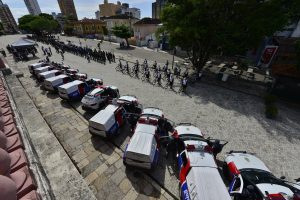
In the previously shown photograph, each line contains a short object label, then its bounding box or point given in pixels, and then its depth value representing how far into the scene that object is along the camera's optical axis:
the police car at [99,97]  10.87
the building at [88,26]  67.52
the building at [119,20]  58.94
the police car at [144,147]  6.35
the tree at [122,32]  38.28
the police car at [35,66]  17.79
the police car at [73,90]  12.10
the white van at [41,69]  16.35
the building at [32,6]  174.73
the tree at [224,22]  12.74
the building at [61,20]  94.06
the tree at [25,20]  61.43
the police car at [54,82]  13.55
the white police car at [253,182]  5.14
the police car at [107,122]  8.21
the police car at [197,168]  4.86
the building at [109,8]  100.06
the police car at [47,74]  14.89
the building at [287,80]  12.45
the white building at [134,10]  88.75
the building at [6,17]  127.74
